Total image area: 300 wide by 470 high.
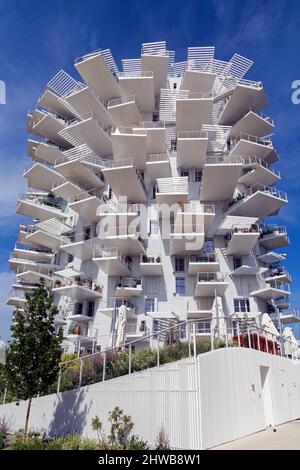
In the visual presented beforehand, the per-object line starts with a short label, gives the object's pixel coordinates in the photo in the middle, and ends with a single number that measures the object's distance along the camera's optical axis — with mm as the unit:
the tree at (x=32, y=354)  13680
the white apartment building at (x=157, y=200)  28812
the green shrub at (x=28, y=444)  11859
